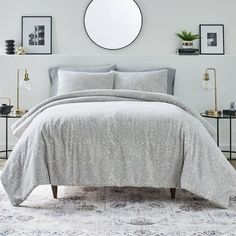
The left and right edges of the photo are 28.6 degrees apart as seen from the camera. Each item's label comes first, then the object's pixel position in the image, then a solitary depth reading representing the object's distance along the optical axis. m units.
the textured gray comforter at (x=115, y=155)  2.90
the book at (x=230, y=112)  4.64
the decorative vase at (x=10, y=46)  5.16
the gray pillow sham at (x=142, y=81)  4.63
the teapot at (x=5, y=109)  4.68
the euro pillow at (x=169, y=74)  4.90
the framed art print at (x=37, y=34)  5.28
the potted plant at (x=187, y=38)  5.10
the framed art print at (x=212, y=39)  5.25
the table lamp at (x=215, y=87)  4.75
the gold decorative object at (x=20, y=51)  5.15
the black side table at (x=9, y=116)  4.63
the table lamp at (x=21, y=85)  4.72
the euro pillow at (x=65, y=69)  4.89
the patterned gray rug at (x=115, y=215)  2.44
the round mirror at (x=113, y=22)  5.28
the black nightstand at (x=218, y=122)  4.62
